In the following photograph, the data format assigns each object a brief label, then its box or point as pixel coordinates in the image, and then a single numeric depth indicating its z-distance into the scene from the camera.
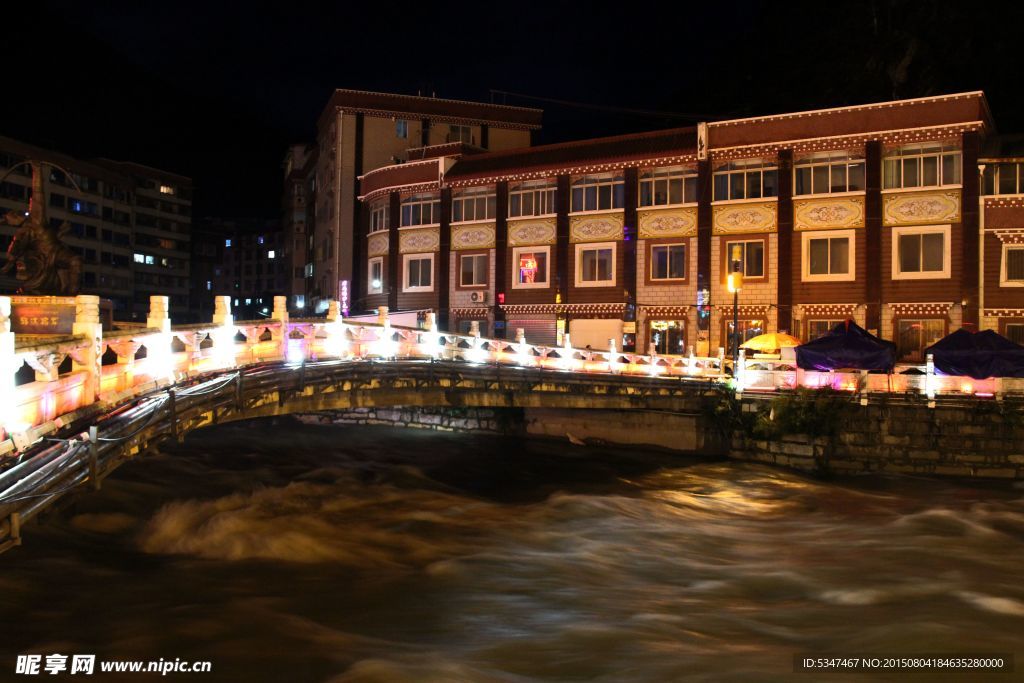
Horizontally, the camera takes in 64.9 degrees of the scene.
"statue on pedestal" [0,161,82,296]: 14.48
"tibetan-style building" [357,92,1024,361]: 30.45
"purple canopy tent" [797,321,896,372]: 23.81
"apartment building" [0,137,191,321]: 60.50
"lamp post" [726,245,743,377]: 25.38
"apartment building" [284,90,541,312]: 45.06
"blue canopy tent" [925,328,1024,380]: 22.41
